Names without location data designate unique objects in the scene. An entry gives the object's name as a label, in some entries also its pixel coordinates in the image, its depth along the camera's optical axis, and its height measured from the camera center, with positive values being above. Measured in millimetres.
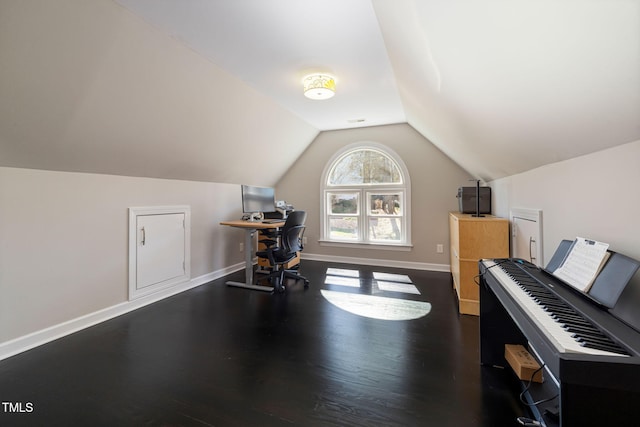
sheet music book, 1099 -212
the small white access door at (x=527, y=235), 1910 -143
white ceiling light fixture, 2451 +1313
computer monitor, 3596 +262
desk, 3256 -412
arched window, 4344 +369
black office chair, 3248 -449
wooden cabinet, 2510 -301
